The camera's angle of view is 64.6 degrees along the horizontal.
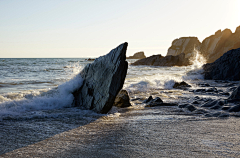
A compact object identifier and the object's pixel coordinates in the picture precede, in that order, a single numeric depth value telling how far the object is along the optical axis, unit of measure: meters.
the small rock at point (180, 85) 10.35
